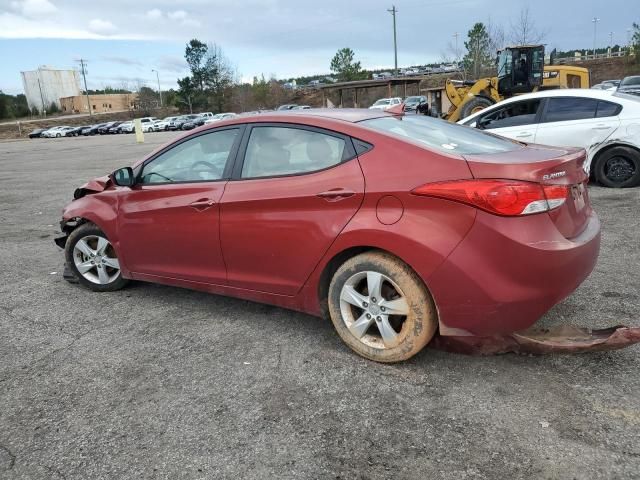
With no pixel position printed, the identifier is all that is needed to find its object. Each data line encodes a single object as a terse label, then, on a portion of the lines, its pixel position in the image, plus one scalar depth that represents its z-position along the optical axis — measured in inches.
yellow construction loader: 697.0
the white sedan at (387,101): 1694.4
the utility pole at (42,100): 4323.3
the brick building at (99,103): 4522.6
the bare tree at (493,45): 1889.8
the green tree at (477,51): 1963.6
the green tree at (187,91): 3506.4
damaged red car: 113.7
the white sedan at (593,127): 315.6
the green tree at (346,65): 3607.3
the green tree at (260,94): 3361.2
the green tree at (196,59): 3550.7
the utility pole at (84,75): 4222.4
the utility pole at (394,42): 2637.8
